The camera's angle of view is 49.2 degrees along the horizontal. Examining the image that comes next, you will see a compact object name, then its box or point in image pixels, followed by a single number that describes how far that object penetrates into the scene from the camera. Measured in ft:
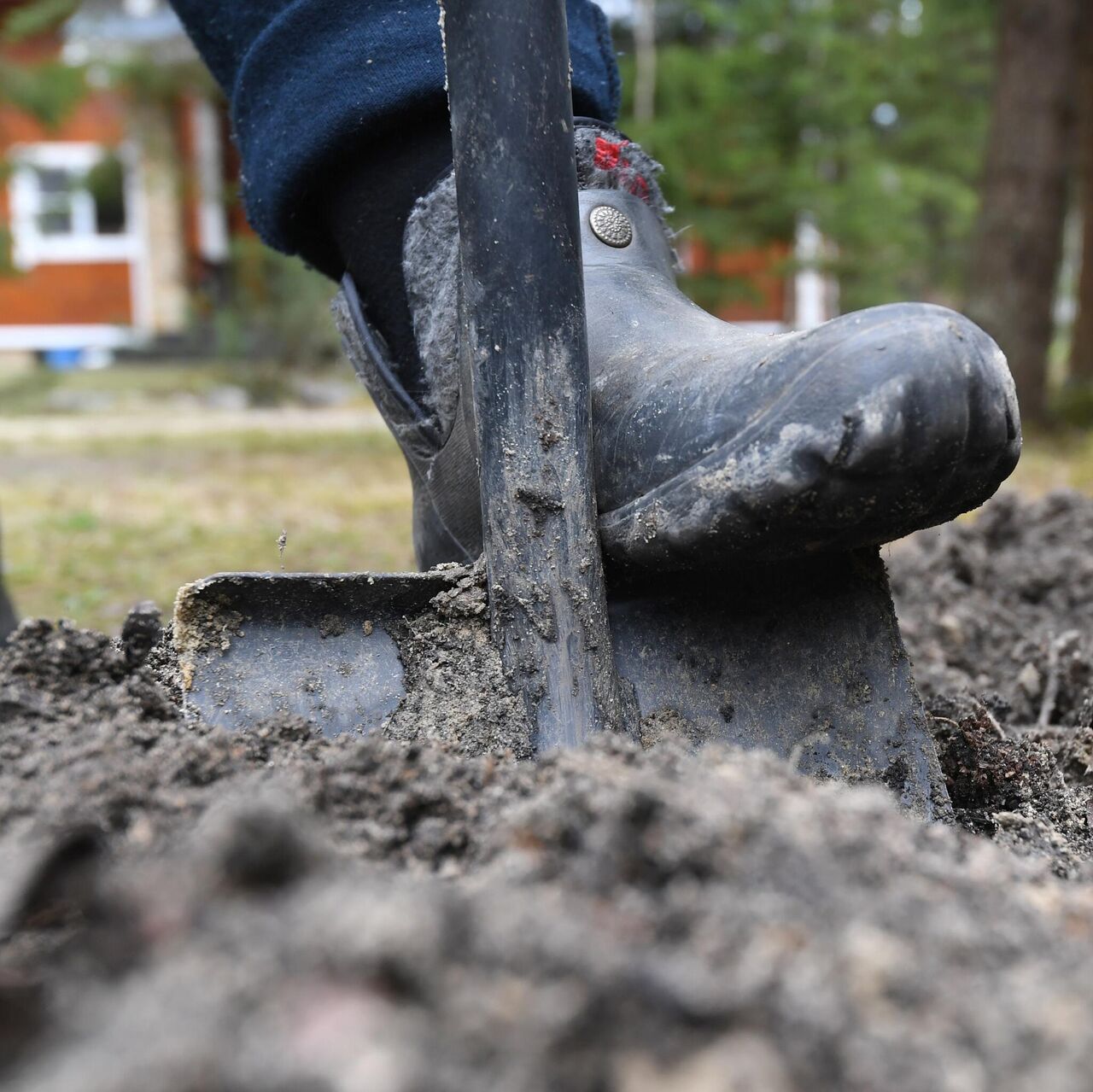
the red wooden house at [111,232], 50.21
